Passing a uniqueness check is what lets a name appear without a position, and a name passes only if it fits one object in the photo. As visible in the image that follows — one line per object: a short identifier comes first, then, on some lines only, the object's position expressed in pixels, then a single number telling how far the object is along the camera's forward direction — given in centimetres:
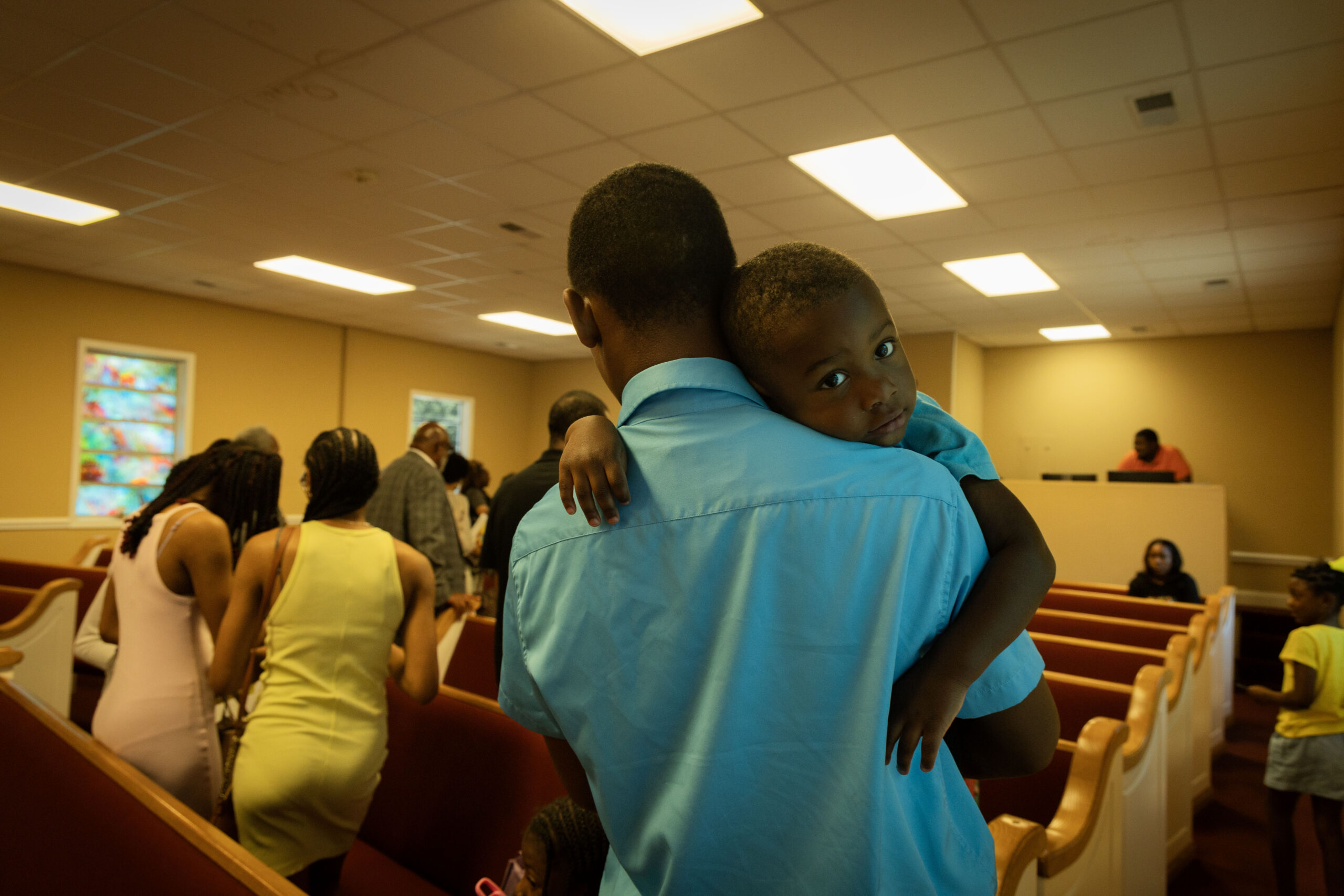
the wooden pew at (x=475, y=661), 315
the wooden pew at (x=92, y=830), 119
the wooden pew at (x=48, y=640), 326
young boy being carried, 67
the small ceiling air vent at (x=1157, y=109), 370
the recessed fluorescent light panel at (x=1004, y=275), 652
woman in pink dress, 197
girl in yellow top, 290
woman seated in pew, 550
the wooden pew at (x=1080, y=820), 140
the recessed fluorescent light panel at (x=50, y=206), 548
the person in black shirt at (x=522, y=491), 263
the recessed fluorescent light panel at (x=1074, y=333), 926
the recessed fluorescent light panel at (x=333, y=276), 710
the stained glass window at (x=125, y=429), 802
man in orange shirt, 909
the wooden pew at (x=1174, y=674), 310
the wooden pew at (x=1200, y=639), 392
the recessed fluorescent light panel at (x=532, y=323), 919
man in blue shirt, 65
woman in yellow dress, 179
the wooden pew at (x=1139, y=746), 213
